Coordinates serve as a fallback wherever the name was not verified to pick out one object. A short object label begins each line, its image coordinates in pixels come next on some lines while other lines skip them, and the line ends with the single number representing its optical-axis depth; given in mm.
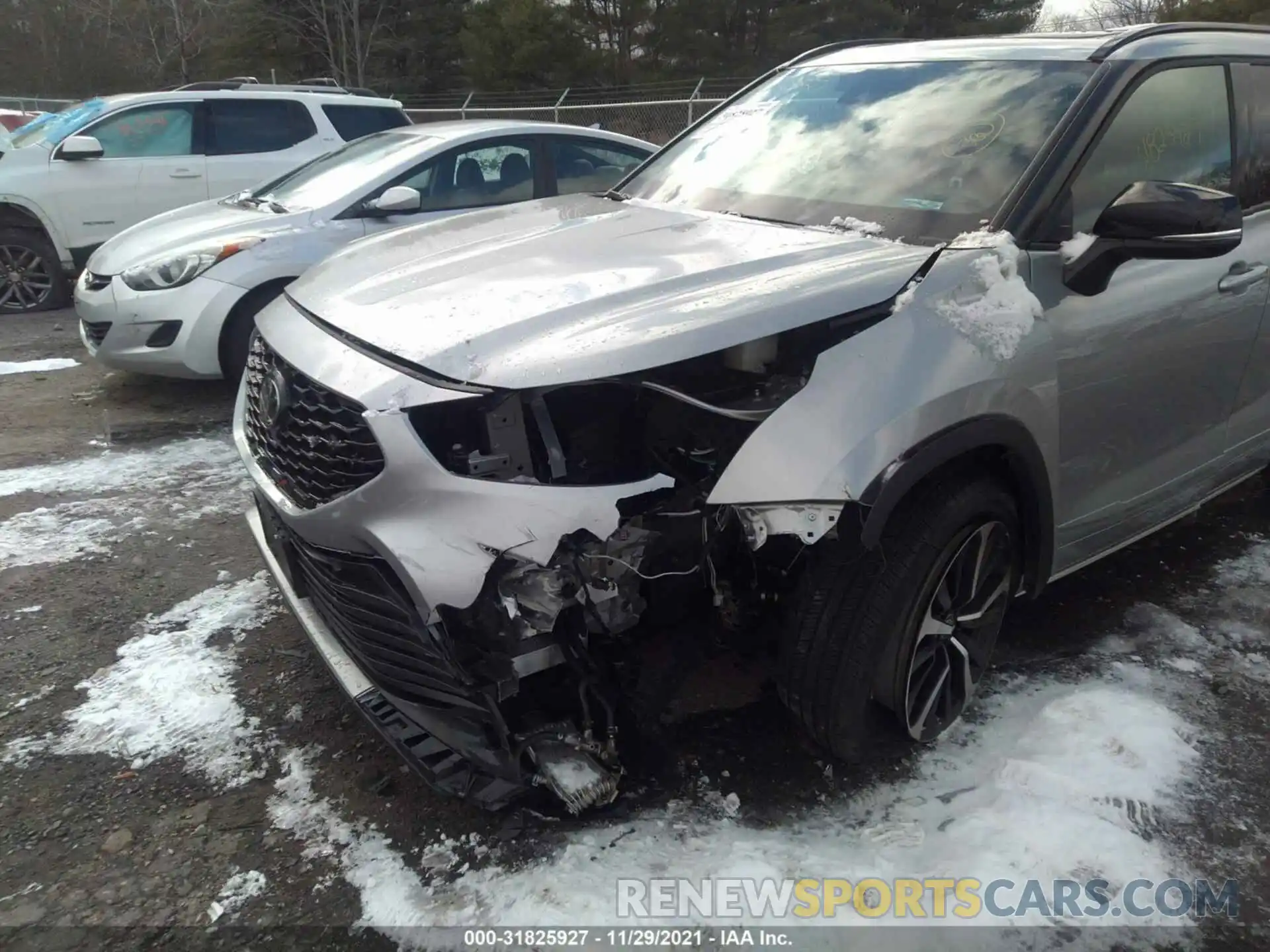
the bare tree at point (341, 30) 25312
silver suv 2004
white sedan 5152
